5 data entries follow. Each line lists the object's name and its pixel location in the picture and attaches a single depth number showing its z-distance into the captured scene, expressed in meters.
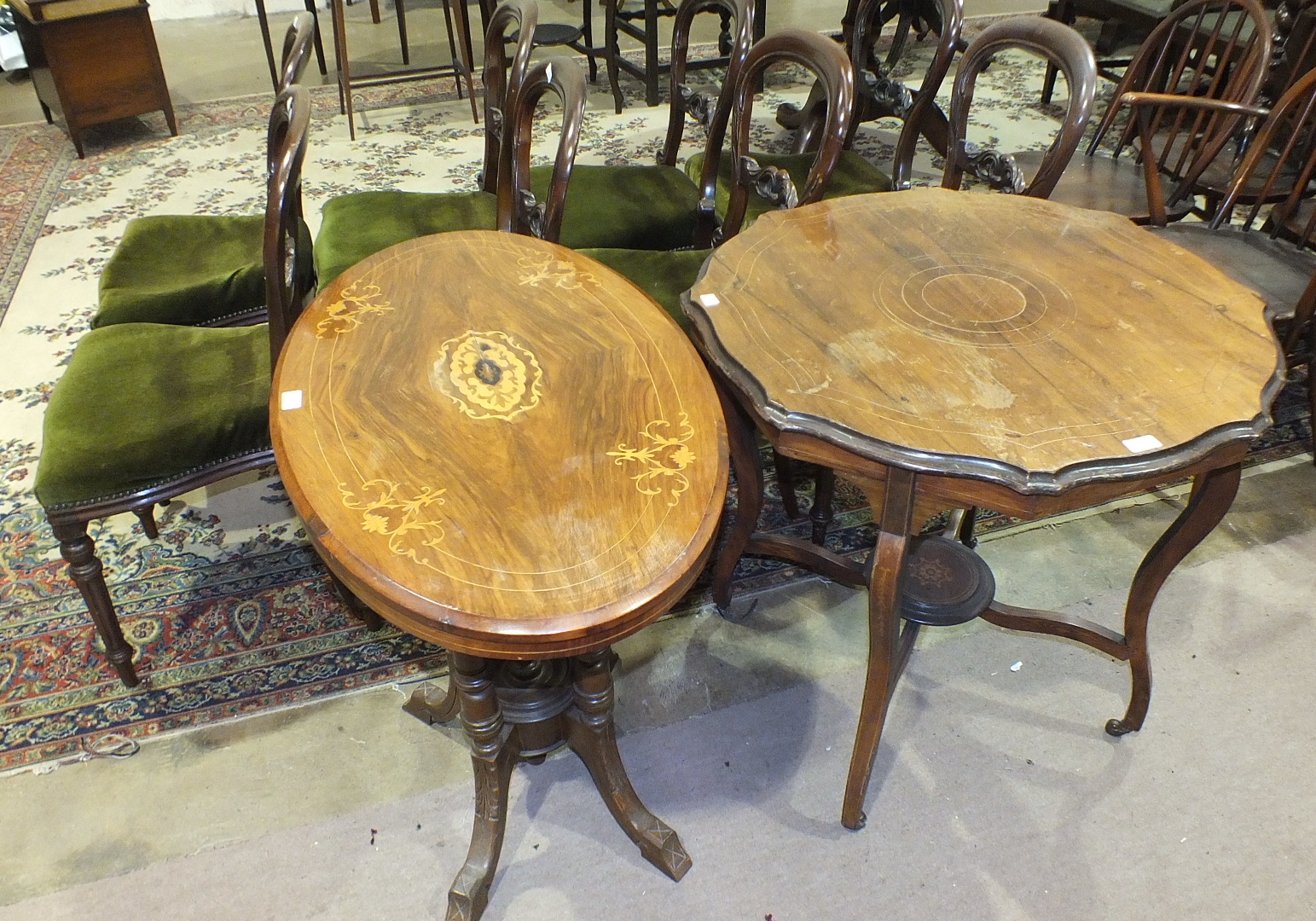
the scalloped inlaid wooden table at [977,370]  1.09
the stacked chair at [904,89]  2.09
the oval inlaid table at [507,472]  0.95
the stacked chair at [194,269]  1.86
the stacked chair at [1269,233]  1.95
